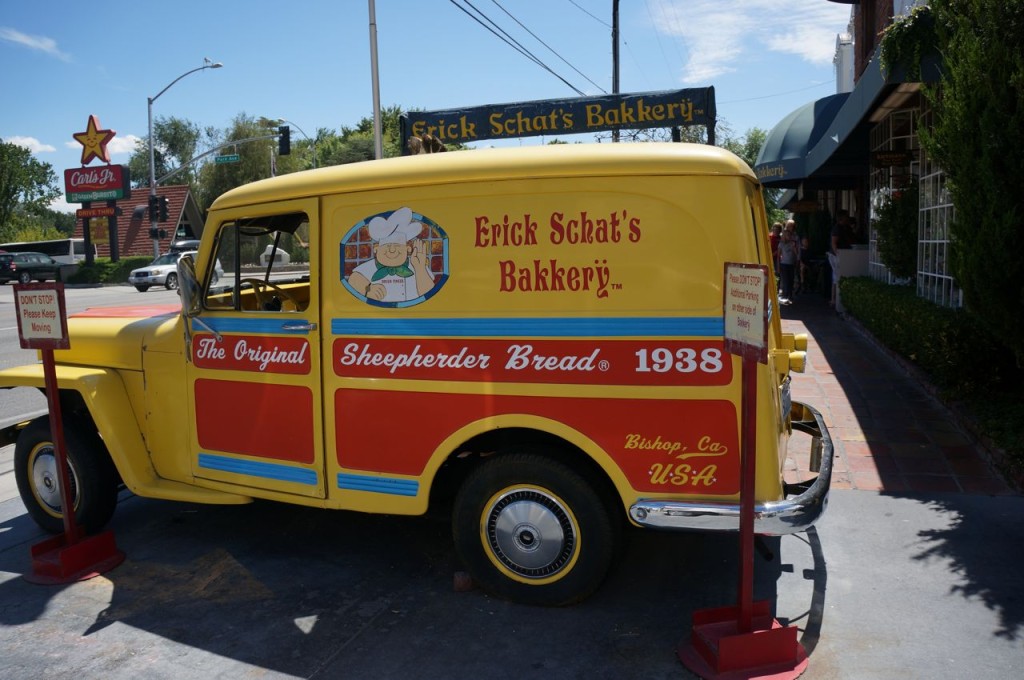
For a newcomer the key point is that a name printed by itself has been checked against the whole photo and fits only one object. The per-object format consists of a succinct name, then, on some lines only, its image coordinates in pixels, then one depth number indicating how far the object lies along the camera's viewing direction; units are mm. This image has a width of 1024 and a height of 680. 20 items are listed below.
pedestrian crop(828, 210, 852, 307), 15203
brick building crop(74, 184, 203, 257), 45875
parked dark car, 38562
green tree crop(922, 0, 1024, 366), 5598
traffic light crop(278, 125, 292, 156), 31734
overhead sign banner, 12664
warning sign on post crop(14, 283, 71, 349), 4625
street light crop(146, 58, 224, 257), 39406
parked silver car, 31438
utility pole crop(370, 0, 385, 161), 16431
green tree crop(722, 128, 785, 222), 41050
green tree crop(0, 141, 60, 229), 63750
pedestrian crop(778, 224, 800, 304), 15875
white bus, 43300
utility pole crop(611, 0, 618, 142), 23734
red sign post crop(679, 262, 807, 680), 3287
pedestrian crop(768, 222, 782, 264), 16648
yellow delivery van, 3662
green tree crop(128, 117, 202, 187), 84500
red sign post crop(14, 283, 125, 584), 4598
